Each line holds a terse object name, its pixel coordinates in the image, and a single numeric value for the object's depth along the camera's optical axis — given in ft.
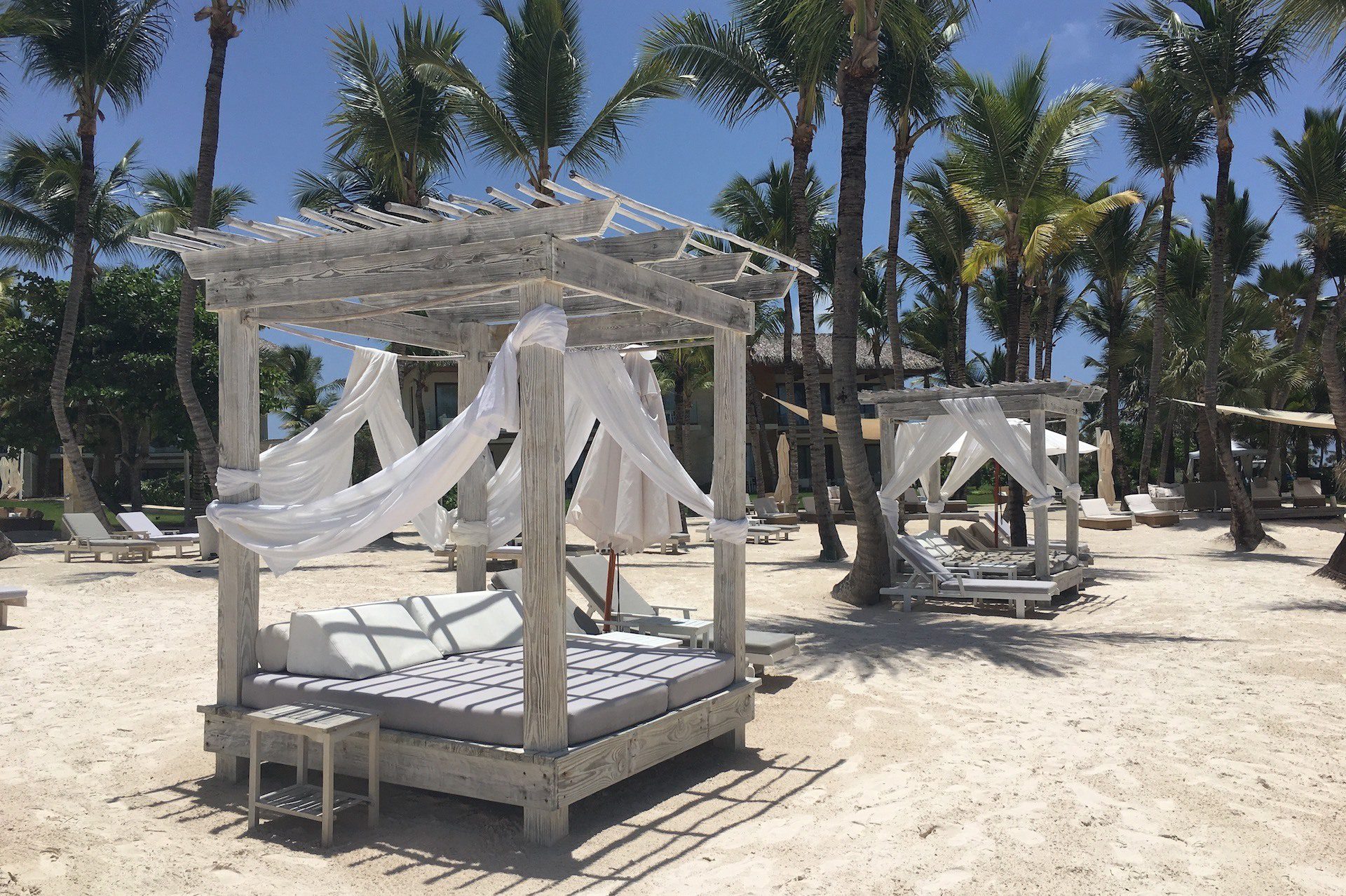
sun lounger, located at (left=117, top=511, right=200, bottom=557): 52.11
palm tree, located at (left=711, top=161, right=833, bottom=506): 77.10
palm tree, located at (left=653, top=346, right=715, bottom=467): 94.53
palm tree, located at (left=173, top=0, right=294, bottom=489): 45.65
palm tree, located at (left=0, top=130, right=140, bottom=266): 67.72
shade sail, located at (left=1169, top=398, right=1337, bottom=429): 65.67
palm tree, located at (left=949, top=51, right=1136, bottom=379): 49.93
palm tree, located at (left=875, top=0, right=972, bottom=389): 55.06
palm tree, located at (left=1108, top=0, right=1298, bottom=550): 52.21
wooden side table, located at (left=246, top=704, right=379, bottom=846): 14.32
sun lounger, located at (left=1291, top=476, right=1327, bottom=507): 78.54
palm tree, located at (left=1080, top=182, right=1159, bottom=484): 85.20
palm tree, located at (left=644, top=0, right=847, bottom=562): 46.96
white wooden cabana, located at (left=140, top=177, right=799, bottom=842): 14.38
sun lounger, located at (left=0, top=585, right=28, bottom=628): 31.89
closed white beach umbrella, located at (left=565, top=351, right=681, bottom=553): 23.34
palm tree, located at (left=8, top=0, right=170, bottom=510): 53.26
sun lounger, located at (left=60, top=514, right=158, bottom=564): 49.44
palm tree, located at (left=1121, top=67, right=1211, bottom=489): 66.81
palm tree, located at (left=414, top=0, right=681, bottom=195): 49.52
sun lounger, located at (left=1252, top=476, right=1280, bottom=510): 78.54
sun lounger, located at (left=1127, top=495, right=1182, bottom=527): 71.87
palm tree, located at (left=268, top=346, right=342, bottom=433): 128.06
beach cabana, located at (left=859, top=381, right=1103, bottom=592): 39.22
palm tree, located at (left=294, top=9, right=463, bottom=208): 53.26
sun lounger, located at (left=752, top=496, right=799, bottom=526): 72.13
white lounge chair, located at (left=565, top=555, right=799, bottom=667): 23.47
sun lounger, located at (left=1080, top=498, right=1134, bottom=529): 69.46
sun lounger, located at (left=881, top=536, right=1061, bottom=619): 35.09
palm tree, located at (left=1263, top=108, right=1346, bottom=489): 51.96
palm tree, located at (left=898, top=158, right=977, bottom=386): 70.49
